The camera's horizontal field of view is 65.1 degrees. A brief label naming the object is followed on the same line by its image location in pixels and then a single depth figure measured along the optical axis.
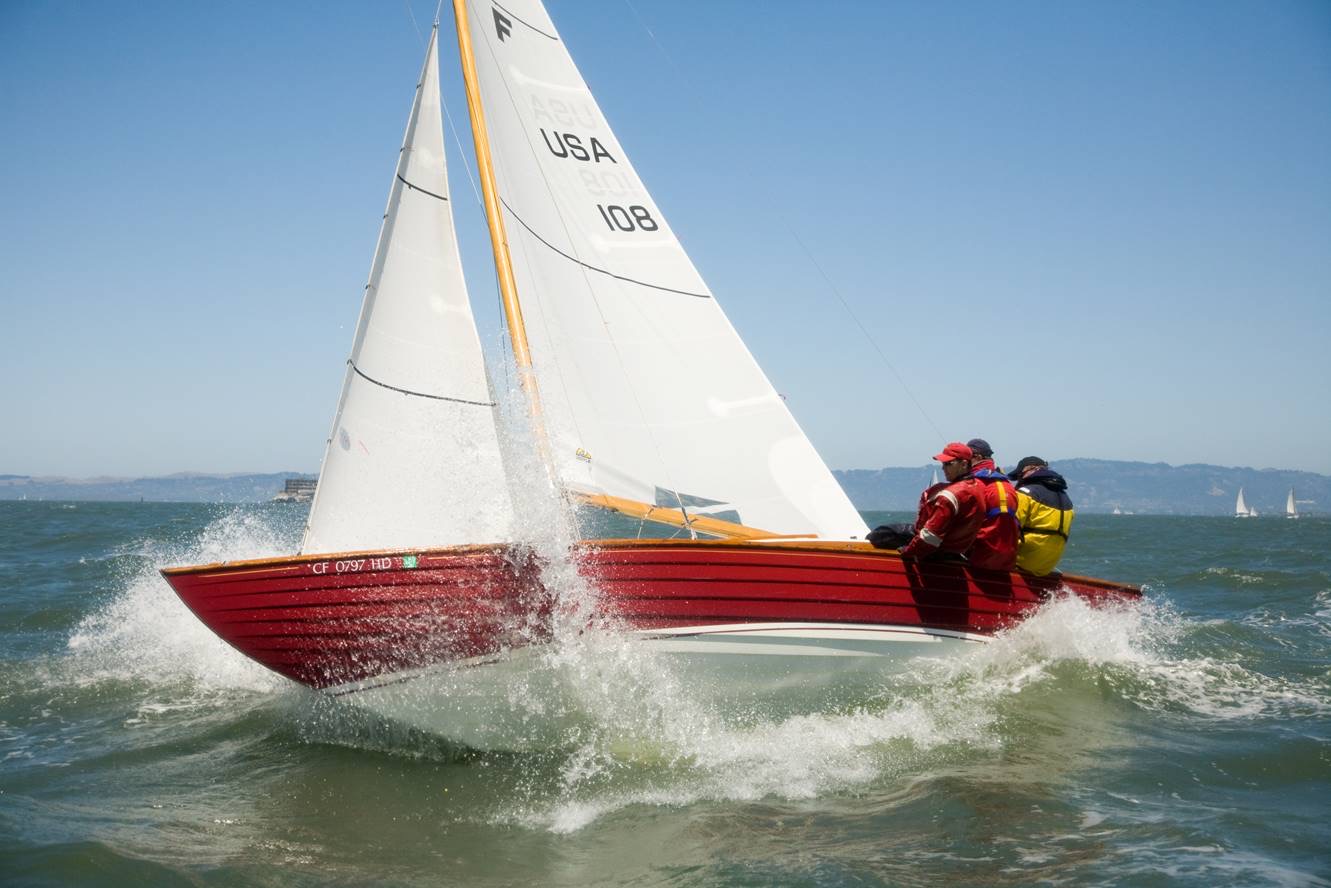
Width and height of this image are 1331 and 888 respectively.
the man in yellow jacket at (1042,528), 6.29
